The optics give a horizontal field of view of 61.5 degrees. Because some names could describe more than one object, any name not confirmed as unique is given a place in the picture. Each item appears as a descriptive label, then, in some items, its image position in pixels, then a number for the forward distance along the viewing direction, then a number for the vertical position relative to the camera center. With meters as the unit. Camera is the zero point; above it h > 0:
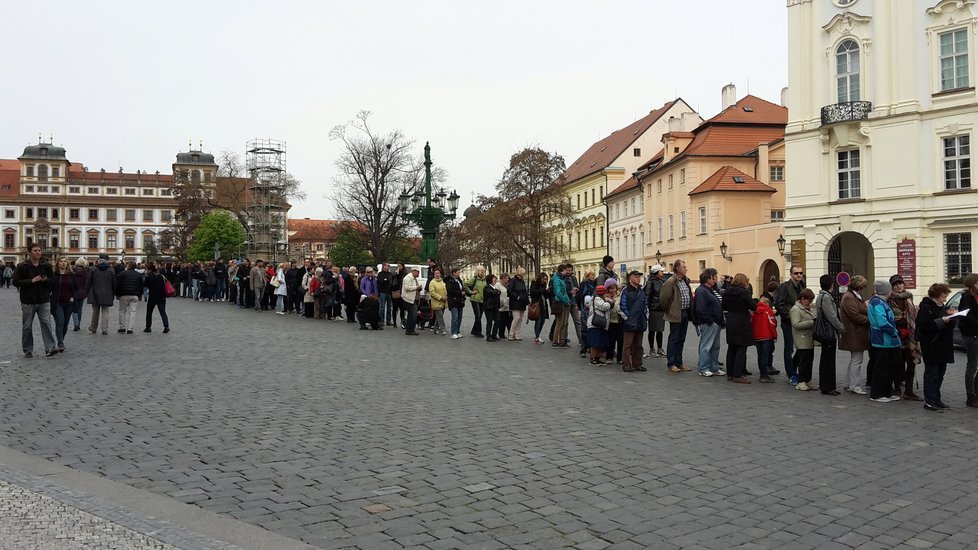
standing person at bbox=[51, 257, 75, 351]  16.28 -0.19
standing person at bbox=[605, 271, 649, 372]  14.12 -0.71
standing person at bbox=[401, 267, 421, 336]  20.81 -0.40
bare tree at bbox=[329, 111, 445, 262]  57.78 +6.86
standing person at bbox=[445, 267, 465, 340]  20.58 -0.44
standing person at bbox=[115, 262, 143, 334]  19.23 -0.16
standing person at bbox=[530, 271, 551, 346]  19.55 -0.40
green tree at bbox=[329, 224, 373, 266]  57.69 +2.95
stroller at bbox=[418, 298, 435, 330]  22.23 -0.81
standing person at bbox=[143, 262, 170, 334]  19.83 -0.20
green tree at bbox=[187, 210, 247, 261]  80.25 +4.83
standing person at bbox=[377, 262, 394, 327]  22.97 -0.10
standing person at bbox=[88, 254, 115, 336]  19.19 -0.10
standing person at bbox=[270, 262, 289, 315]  27.69 -0.23
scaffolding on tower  66.94 +7.37
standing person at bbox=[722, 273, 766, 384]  12.91 -0.74
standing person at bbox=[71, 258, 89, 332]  19.80 +0.10
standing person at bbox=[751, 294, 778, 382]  13.05 -0.90
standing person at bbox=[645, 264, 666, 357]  16.03 -0.38
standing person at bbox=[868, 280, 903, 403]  10.91 -0.92
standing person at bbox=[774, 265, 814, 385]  13.04 -0.41
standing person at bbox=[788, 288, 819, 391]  12.00 -0.92
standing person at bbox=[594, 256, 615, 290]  16.16 +0.15
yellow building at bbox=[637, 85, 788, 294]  46.72 +5.36
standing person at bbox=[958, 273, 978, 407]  10.45 -0.77
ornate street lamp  29.67 +2.51
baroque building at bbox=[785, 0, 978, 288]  32.22 +5.93
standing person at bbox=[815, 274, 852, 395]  11.65 -1.03
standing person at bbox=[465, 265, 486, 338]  20.25 -0.19
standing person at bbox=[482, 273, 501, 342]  19.98 -0.56
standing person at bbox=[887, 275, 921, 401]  11.29 -0.81
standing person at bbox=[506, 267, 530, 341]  19.91 -0.42
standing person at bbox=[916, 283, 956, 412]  10.32 -0.90
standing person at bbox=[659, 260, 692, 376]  14.32 -0.56
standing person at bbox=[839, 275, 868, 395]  11.59 -0.75
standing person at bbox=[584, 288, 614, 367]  14.82 -0.74
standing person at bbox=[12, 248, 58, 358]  13.91 -0.13
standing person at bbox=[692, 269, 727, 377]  13.76 -0.83
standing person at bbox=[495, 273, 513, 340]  20.23 -0.62
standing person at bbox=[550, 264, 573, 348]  18.45 -0.57
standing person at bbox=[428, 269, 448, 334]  20.61 -0.31
